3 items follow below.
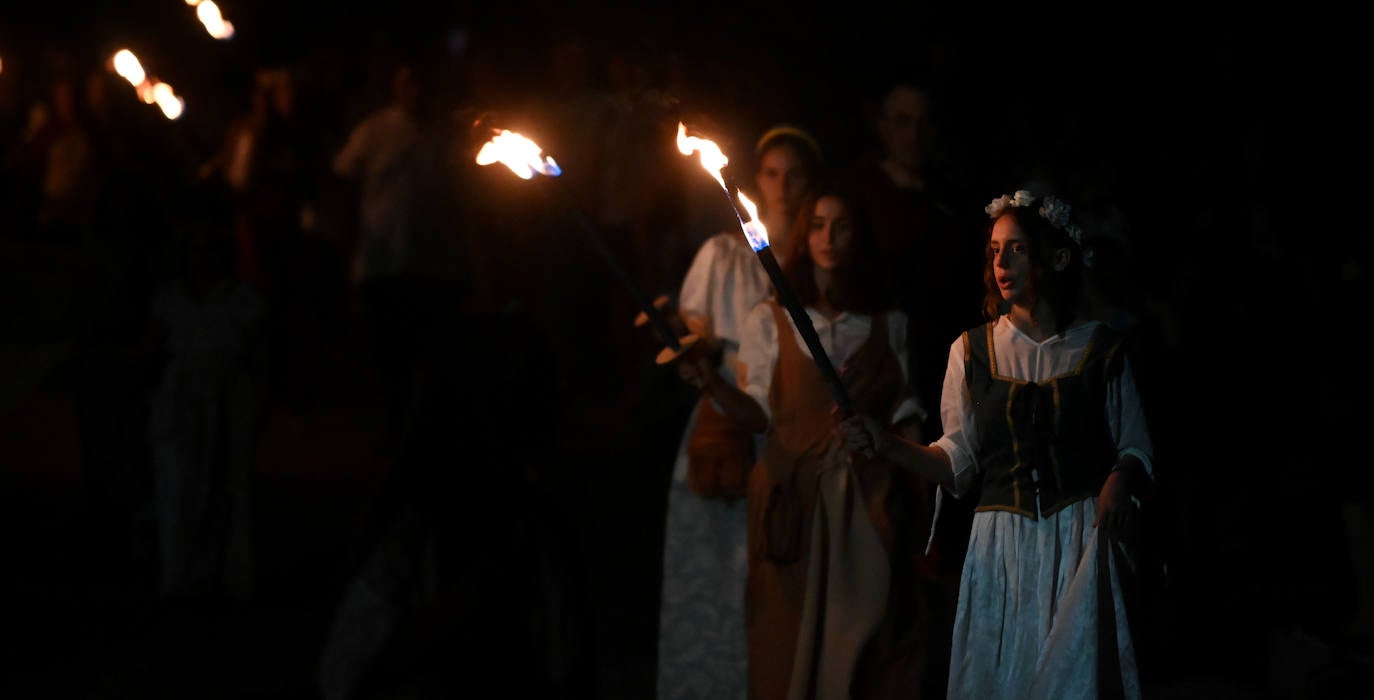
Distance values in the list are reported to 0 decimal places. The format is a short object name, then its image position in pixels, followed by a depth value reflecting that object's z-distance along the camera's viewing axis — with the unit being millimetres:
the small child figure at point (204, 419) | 18703
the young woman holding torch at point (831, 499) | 12437
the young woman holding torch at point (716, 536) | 14031
